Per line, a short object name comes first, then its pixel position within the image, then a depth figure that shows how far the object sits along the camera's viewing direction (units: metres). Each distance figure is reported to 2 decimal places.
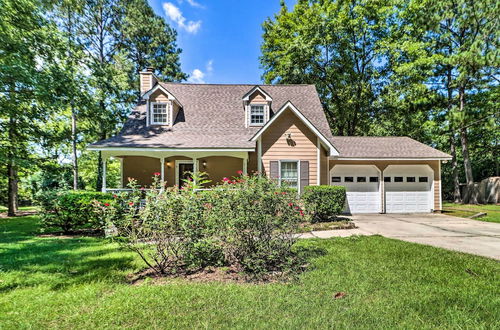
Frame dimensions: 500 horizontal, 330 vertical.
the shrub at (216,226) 4.32
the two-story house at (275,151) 11.30
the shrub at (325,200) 9.45
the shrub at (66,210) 8.13
